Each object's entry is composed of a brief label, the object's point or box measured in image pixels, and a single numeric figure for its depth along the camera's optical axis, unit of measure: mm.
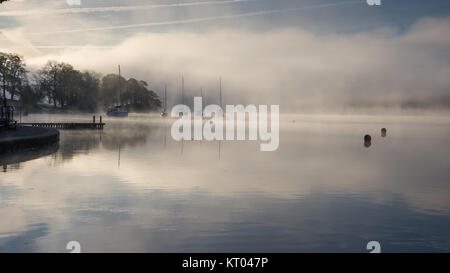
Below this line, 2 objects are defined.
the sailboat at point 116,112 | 172250
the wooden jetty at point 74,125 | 73375
